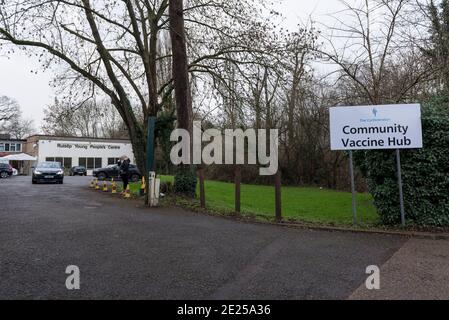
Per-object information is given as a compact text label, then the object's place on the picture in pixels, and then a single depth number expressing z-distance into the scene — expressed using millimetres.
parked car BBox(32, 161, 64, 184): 25984
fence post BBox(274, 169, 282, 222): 9984
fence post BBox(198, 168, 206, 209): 12508
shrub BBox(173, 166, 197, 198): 14594
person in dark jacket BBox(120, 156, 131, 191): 18048
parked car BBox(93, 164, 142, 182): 37791
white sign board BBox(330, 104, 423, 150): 8562
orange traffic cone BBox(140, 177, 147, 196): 16453
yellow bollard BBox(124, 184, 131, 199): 16380
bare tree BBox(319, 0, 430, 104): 14945
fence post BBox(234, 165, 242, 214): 11234
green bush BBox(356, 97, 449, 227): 8383
